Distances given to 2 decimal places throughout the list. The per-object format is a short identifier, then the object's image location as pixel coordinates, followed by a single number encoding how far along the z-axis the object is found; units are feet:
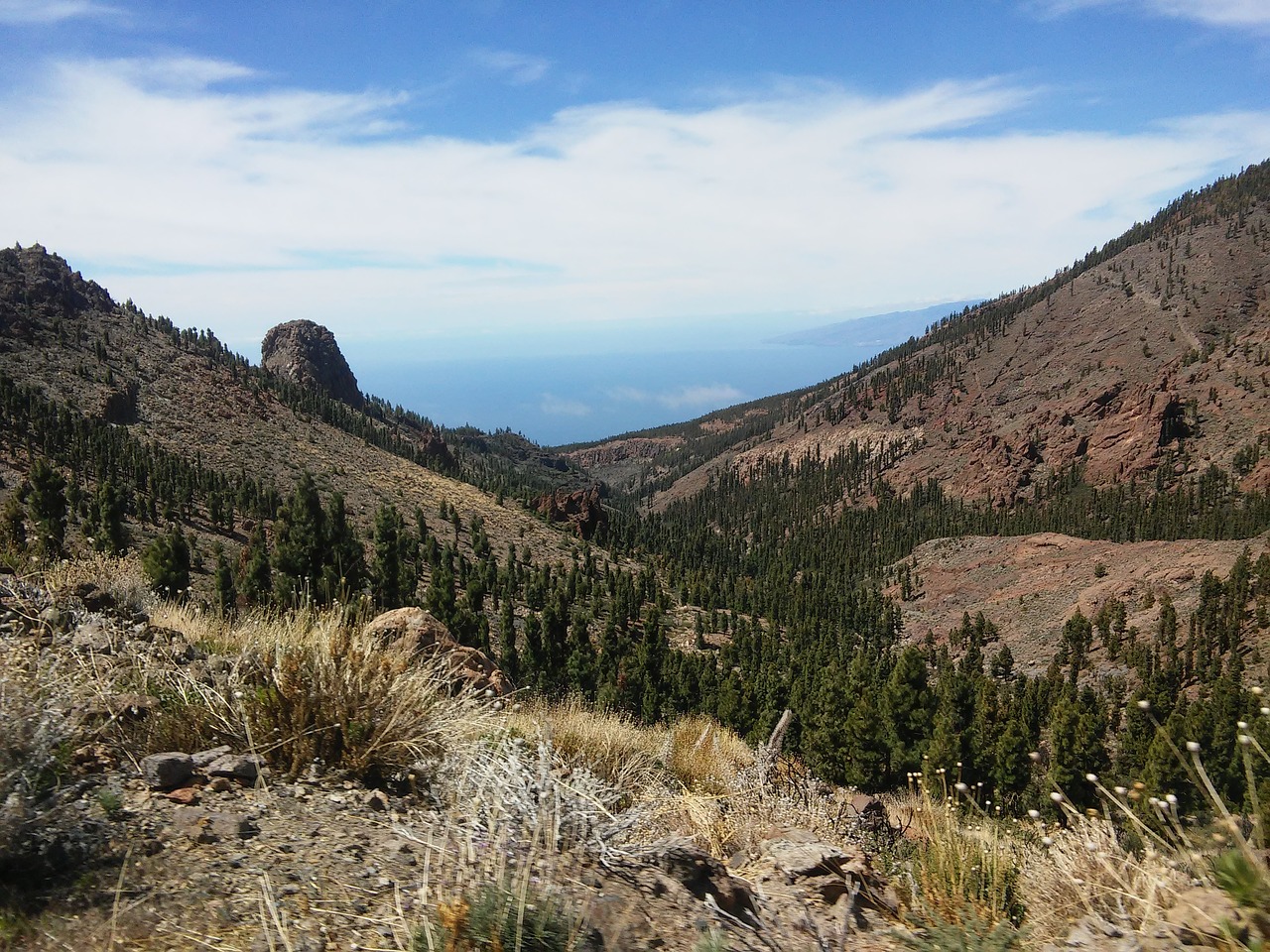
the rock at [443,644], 28.32
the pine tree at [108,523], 98.05
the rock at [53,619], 15.23
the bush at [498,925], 7.02
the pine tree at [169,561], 73.82
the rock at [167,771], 10.52
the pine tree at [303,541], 87.97
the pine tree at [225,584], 88.22
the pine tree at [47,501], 92.41
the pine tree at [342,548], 85.40
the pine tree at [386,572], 102.32
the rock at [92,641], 14.40
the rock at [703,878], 10.11
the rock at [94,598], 19.10
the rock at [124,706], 11.89
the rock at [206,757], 11.21
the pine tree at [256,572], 87.51
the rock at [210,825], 9.25
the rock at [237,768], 11.17
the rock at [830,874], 11.41
